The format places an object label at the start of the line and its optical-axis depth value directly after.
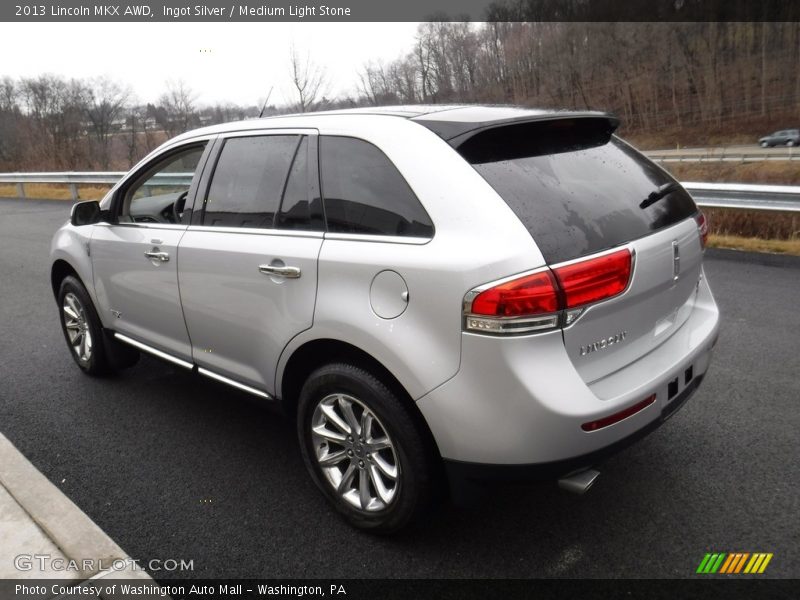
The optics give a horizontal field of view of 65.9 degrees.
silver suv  2.17
